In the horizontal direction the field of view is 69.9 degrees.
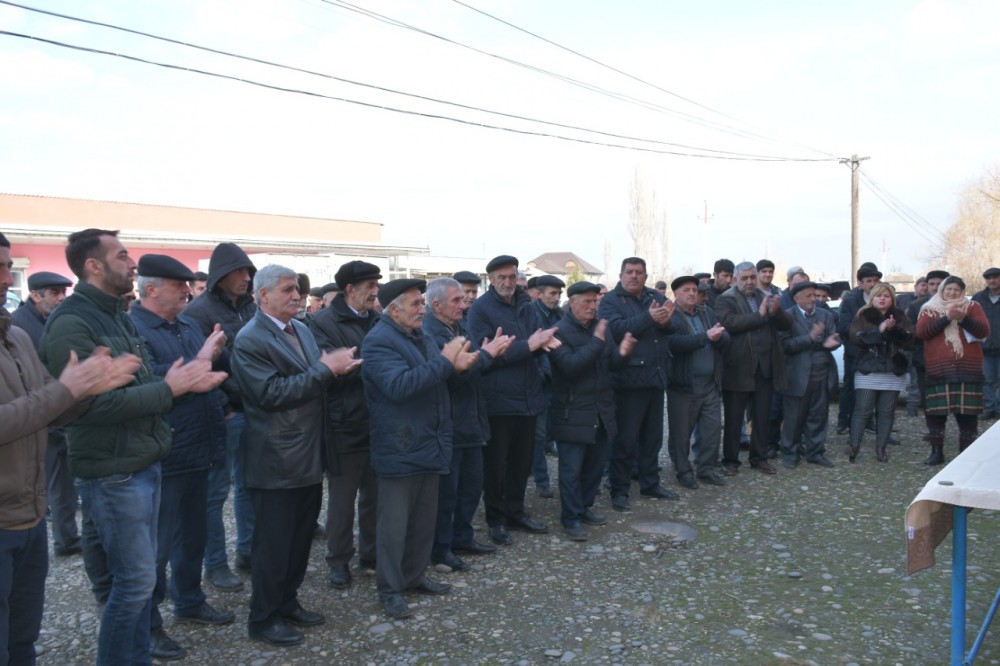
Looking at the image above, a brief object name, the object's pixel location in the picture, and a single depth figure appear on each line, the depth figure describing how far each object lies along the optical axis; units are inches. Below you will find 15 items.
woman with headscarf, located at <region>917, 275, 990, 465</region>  285.0
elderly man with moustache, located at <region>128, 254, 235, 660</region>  153.4
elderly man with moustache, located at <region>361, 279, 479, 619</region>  164.7
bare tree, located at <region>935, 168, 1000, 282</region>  1205.1
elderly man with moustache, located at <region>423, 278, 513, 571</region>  192.9
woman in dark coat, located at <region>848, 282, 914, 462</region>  296.5
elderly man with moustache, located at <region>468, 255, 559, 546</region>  214.7
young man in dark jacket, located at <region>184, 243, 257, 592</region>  182.4
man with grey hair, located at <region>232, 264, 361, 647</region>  147.5
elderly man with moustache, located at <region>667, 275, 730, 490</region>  266.4
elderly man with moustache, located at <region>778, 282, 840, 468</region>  297.6
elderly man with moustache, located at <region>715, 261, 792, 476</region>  282.0
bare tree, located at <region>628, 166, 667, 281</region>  1966.0
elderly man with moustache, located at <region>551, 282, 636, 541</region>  222.1
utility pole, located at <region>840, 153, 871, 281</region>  882.1
